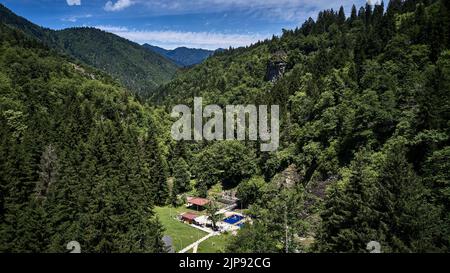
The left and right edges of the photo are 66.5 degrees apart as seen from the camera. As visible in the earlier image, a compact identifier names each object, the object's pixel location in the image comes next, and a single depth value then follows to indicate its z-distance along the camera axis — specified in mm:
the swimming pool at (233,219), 73375
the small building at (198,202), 83250
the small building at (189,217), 73875
